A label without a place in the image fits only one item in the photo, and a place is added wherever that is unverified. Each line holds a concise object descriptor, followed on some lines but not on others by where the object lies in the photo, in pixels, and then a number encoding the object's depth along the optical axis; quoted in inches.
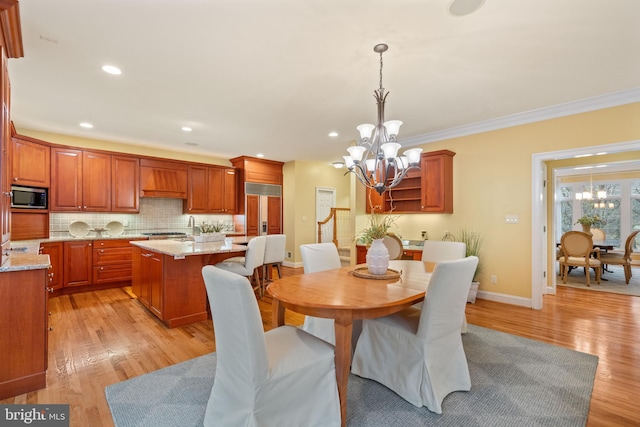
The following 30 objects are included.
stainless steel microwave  161.8
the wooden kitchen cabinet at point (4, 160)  78.0
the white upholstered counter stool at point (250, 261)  146.1
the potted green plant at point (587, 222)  264.3
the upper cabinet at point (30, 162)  162.9
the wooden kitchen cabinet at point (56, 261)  172.6
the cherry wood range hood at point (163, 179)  219.0
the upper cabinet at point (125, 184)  206.2
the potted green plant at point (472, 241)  175.6
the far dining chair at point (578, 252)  205.0
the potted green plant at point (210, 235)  166.1
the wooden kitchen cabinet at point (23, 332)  78.1
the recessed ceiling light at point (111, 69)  107.5
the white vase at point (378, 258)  95.9
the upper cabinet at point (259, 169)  264.8
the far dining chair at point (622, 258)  217.8
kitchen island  128.5
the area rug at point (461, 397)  70.6
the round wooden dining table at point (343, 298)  65.6
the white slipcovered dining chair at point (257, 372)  55.1
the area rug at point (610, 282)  194.5
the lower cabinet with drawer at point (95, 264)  180.4
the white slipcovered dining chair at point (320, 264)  104.3
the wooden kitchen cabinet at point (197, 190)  241.3
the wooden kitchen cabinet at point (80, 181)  184.4
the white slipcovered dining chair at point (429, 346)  72.6
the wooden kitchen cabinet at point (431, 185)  184.1
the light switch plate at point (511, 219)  163.8
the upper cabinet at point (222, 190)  252.6
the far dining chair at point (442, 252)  126.0
